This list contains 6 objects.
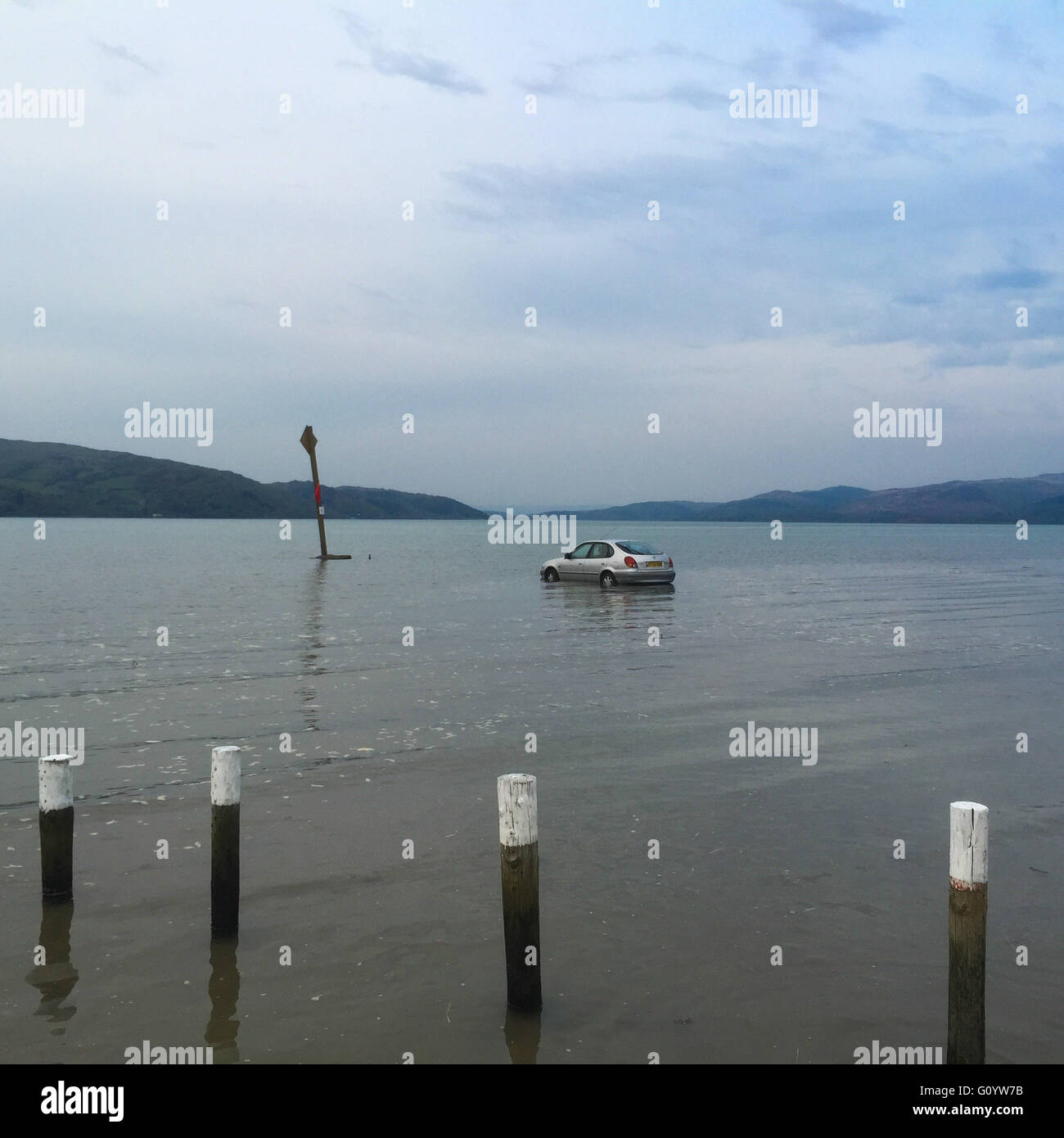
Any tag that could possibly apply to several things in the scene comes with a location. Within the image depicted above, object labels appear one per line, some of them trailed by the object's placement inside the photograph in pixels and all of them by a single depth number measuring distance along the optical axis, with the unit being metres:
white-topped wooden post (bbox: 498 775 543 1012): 5.34
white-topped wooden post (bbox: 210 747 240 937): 6.39
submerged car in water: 33.91
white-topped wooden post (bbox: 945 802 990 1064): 4.65
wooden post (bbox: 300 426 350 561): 49.03
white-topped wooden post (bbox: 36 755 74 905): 6.61
